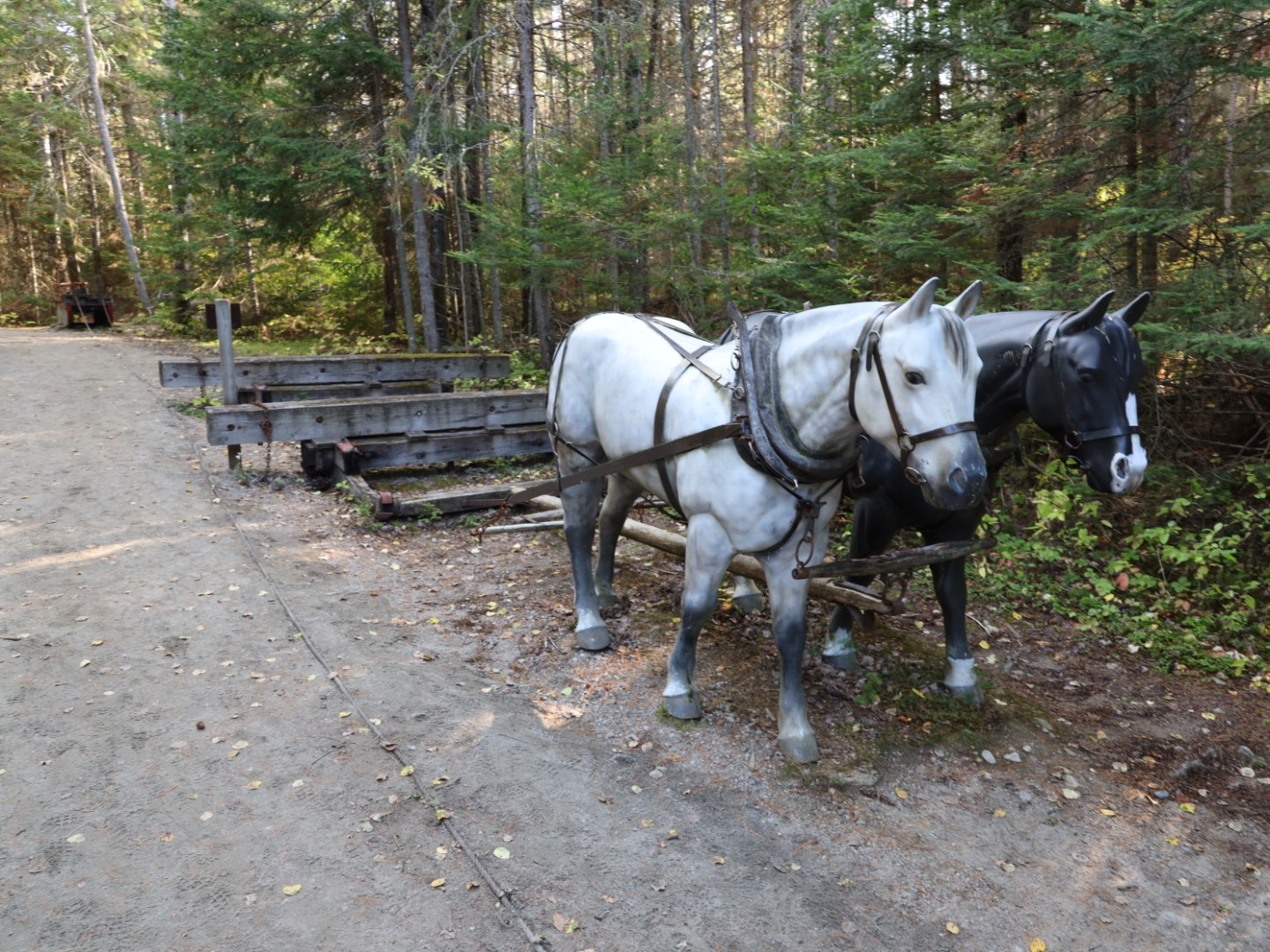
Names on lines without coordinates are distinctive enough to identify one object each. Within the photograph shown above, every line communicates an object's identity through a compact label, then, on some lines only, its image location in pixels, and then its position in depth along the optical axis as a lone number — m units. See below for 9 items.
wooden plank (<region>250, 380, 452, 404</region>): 10.86
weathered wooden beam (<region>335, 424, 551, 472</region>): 8.39
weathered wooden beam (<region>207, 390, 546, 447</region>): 7.89
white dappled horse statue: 2.85
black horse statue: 3.26
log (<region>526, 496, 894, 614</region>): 4.04
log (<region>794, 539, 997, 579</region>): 3.57
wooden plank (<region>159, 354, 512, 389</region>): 11.08
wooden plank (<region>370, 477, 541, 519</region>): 7.34
